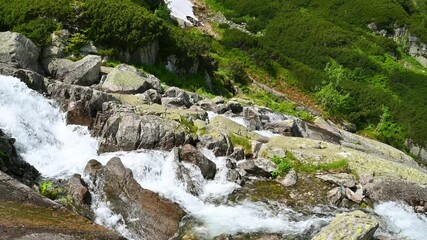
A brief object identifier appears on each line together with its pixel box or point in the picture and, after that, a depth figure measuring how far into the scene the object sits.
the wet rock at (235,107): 33.60
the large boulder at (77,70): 28.86
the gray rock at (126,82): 28.86
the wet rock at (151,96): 28.42
